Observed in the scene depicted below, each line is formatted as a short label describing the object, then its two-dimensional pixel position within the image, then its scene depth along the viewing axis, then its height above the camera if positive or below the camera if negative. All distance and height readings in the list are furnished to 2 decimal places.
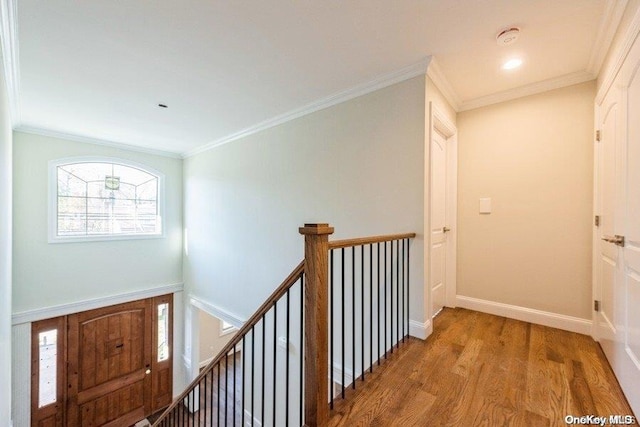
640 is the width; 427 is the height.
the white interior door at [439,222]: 2.65 -0.08
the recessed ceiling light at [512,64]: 2.17 +1.24
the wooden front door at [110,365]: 4.34 -2.60
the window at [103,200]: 4.21 +0.24
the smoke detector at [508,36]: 1.82 +1.24
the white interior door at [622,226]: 1.41 -0.07
